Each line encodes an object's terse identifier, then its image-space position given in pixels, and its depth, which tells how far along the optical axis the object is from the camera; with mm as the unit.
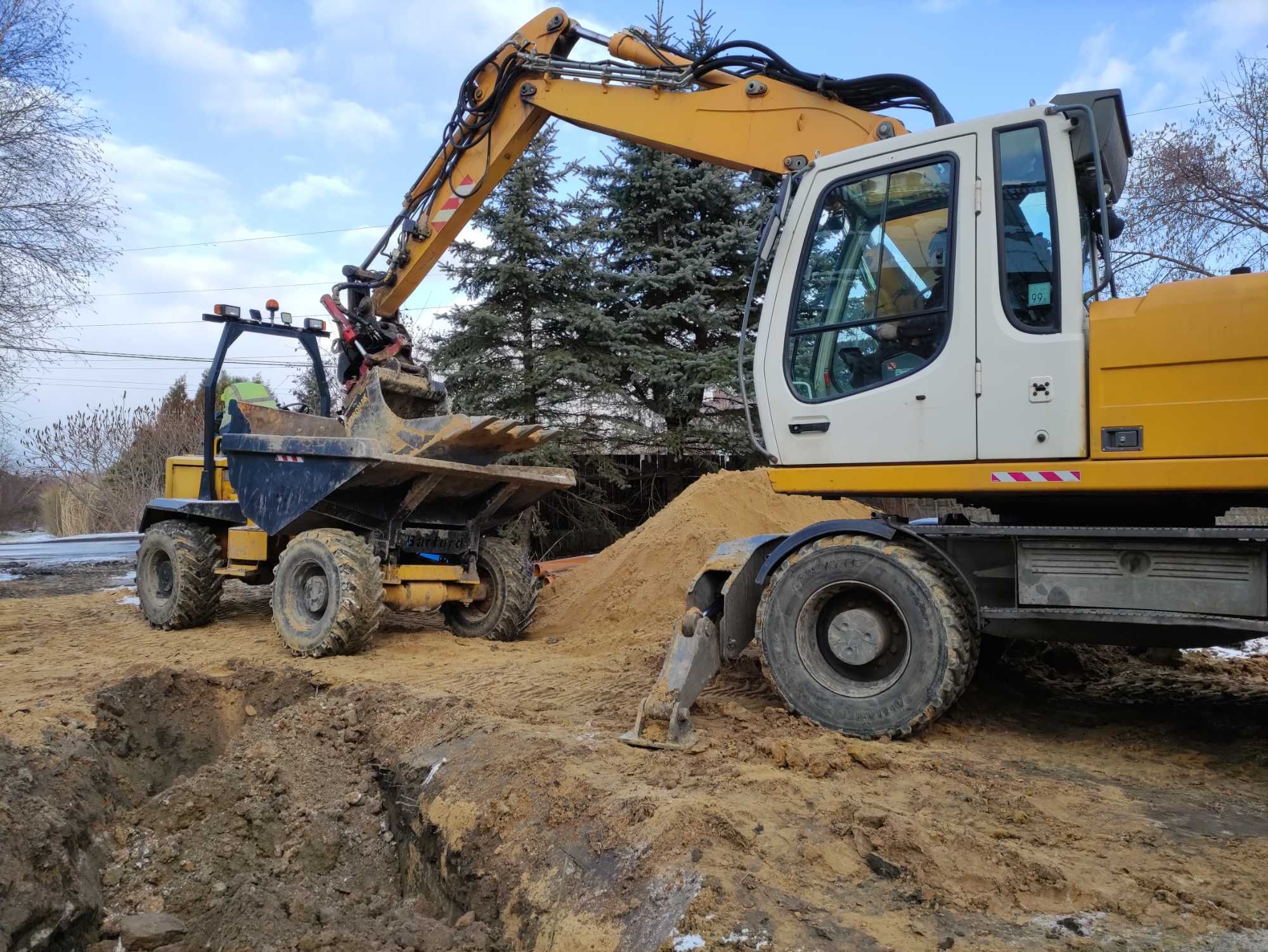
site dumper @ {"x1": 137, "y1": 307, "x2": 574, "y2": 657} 6785
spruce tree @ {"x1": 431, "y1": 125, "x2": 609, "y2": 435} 13016
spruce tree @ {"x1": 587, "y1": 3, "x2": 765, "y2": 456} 13375
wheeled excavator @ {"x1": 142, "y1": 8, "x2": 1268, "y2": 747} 3877
